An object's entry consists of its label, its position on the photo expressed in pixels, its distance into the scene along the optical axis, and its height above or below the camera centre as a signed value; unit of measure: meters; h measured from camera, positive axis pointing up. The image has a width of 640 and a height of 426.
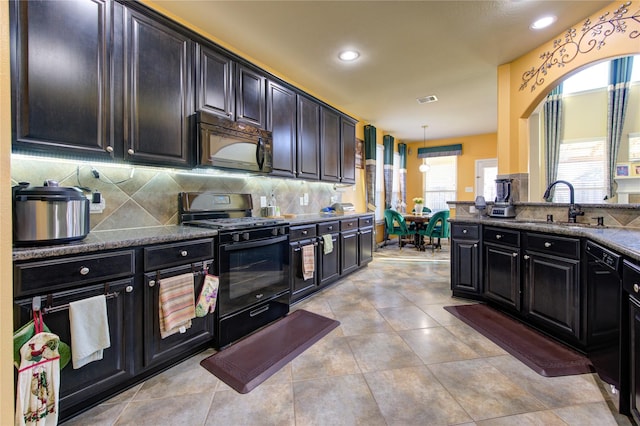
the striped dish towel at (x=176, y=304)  1.66 -0.62
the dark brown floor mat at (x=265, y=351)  1.72 -1.09
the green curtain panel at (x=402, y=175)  7.41 +0.94
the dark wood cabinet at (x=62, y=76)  1.36 +0.74
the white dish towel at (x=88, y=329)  1.30 -0.62
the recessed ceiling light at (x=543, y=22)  2.37 +1.70
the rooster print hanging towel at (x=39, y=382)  1.11 -0.75
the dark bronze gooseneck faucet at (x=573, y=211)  2.39 -0.03
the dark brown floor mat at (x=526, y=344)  1.78 -1.07
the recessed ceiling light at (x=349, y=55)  2.92 +1.73
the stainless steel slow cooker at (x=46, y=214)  1.26 -0.03
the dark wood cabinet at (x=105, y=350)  1.27 -0.78
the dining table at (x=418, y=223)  5.91 -0.35
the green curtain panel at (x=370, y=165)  5.53 +0.89
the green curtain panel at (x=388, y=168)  6.51 +0.98
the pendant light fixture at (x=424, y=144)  6.34 +1.83
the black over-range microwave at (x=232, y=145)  2.16 +0.57
